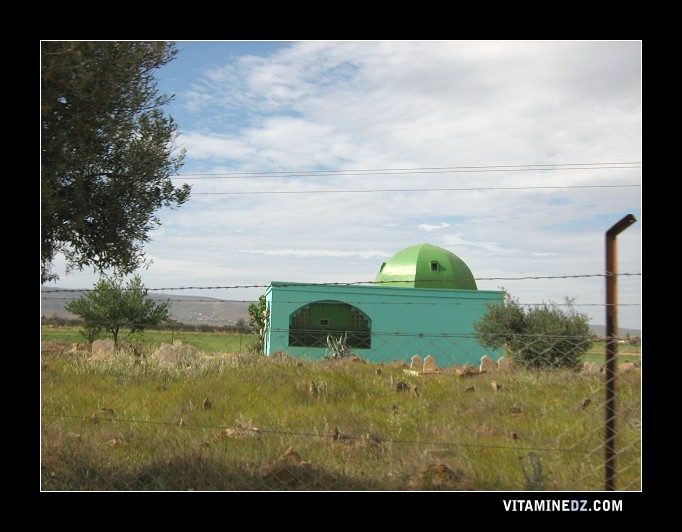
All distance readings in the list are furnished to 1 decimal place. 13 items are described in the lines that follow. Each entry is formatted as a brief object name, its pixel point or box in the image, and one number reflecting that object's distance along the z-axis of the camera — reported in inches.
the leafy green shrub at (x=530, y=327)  616.8
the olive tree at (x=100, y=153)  275.9
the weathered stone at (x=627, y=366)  393.5
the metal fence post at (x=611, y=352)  199.5
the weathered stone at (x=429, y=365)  634.2
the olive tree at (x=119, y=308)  1099.3
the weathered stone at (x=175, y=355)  569.9
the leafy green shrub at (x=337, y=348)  911.1
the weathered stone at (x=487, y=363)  760.5
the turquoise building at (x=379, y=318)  1060.5
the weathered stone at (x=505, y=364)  624.2
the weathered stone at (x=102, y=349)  615.9
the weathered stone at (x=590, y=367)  458.6
